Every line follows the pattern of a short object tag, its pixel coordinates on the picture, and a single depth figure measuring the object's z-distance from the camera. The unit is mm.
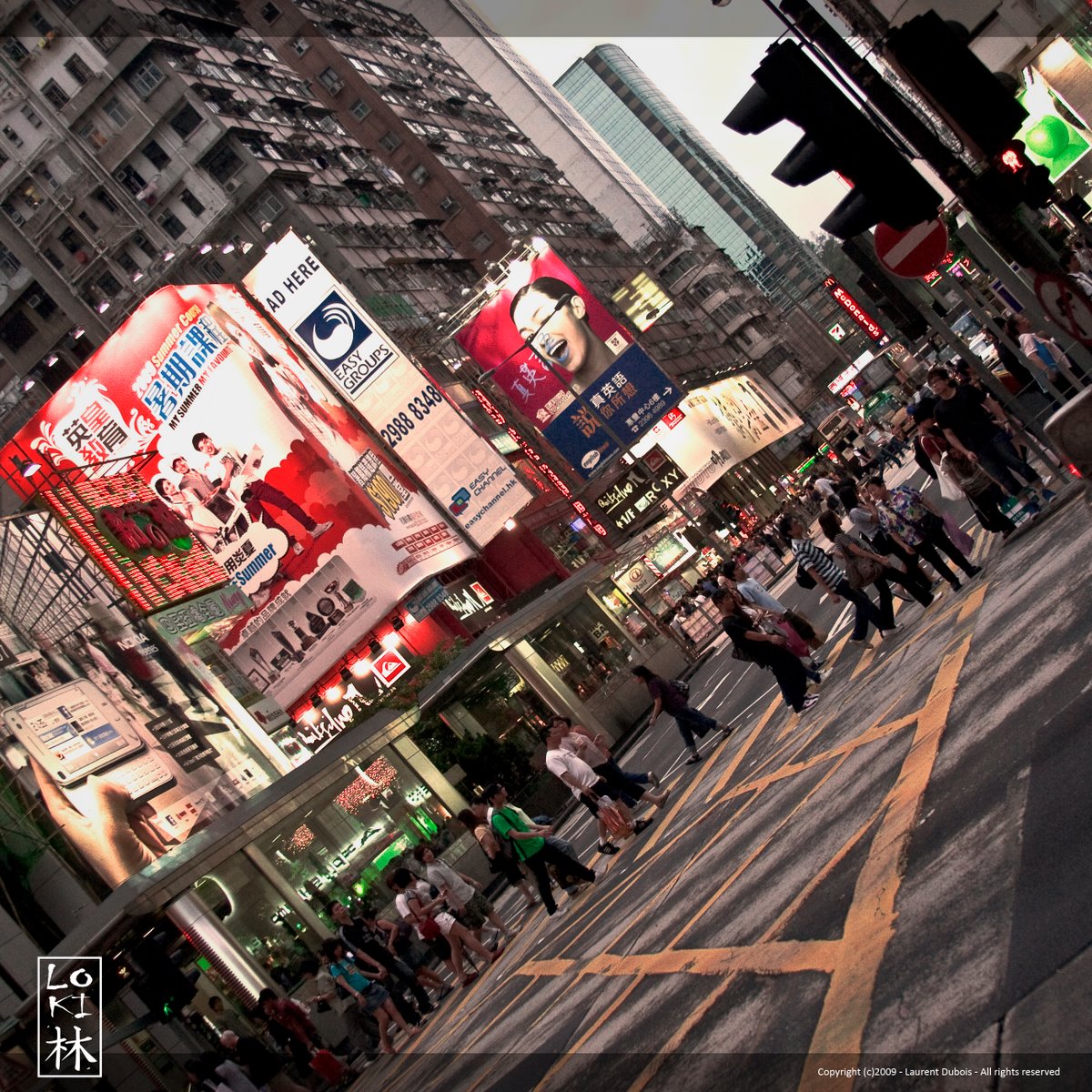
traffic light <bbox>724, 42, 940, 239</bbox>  8188
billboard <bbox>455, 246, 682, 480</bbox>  37438
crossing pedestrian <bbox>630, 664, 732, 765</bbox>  15109
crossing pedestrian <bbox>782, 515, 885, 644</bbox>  12734
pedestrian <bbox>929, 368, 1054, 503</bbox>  12867
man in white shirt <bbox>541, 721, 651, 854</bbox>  13516
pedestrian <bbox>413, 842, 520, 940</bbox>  13922
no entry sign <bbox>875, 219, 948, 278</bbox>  10055
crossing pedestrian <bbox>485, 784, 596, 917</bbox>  12750
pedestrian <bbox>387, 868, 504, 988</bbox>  13398
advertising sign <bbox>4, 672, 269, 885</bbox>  22203
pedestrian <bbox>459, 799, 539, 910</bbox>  12992
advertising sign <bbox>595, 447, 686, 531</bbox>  49531
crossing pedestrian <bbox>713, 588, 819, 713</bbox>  12422
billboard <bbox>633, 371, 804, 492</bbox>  59625
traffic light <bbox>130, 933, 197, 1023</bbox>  16250
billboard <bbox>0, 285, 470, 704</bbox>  36469
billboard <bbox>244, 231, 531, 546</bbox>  38000
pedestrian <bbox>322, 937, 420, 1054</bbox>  13914
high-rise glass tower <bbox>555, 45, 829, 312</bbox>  187750
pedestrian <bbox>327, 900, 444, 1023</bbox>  14195
